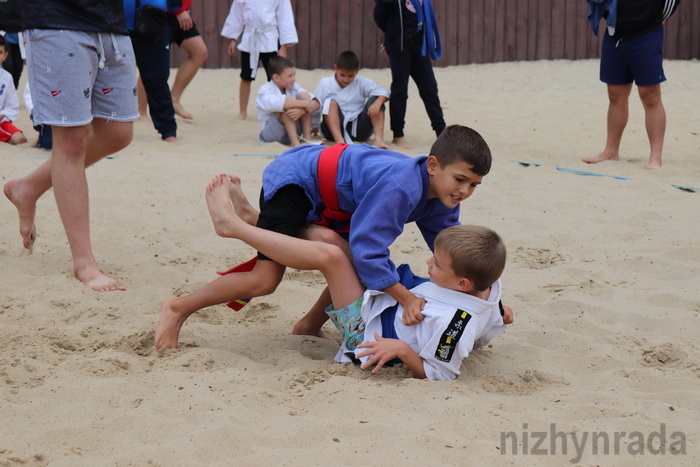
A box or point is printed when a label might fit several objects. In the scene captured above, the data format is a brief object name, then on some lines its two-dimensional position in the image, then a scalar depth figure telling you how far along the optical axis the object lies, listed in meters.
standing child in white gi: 15.59
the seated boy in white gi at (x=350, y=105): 14.12
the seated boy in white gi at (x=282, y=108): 13.86
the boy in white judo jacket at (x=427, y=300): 5.46
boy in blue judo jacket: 5.58
